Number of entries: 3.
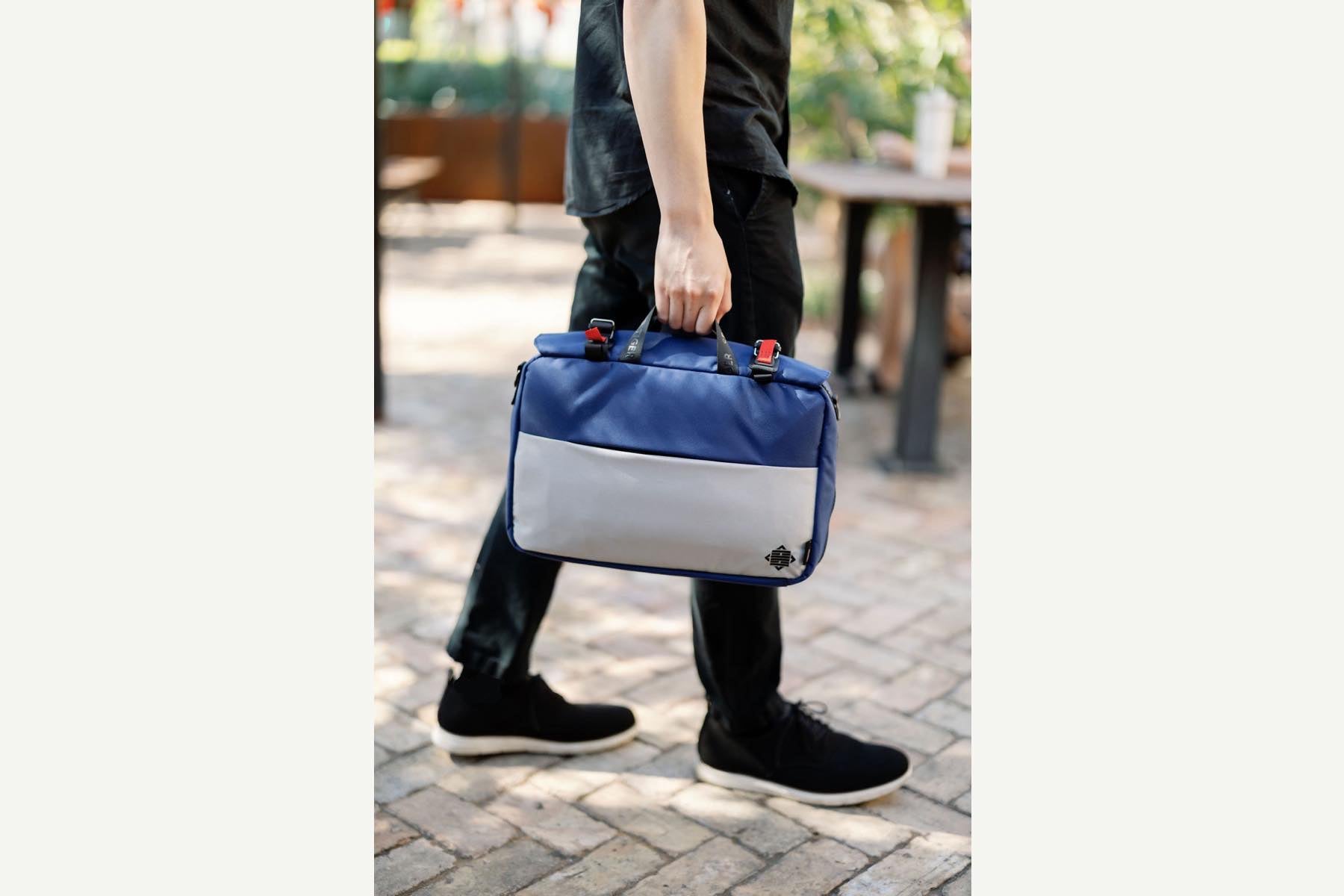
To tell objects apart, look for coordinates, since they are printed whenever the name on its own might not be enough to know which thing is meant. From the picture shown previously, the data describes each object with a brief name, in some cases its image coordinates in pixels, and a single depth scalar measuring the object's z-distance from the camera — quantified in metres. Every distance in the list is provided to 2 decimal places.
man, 1.79
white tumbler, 4.25
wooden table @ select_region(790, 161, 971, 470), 3.92
